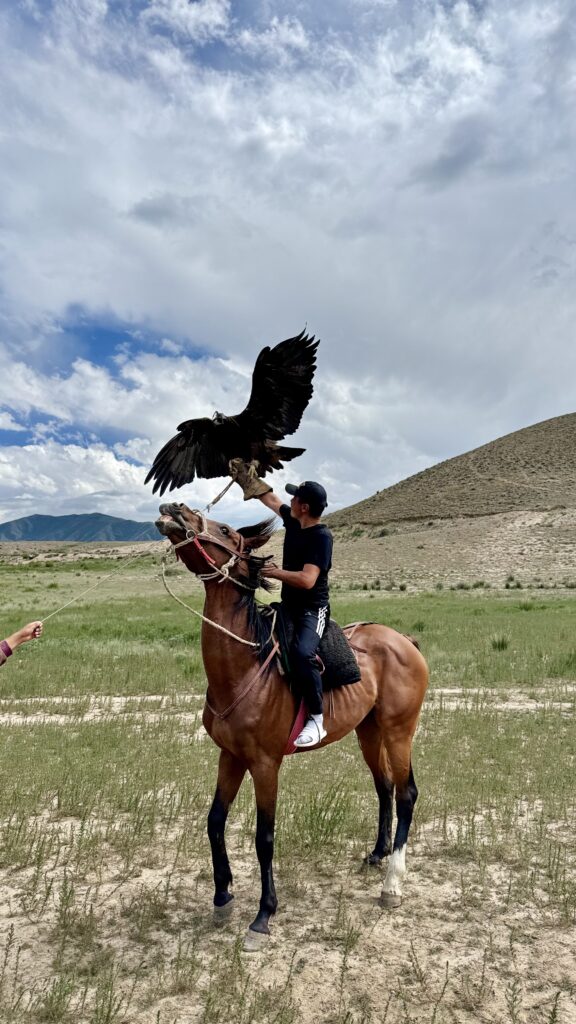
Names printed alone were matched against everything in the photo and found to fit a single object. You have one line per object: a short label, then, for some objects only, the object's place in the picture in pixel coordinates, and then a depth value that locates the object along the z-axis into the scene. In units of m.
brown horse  4.53
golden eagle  4.77
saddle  4.96
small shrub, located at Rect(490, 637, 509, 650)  16.27
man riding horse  4.76
